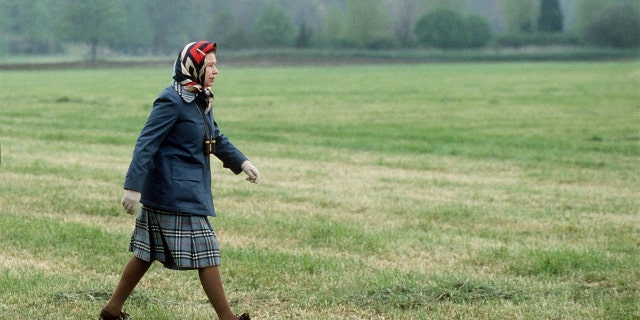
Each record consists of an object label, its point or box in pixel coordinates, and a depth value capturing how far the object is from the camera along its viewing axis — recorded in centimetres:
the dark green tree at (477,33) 11194
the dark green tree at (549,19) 11606
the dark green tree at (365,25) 11669
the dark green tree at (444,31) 11181
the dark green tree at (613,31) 10431
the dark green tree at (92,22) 11650
